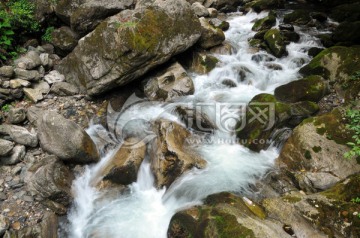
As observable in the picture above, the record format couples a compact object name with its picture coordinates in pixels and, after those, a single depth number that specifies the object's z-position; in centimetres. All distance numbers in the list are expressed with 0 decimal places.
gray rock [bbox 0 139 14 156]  646
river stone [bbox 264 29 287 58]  1095
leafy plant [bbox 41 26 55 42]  1052
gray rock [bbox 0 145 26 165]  657
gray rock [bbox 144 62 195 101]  909
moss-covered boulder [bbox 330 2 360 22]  1301
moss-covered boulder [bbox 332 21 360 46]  998
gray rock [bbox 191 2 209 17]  1433
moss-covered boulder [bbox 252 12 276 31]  1324
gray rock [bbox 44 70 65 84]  920
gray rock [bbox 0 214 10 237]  526
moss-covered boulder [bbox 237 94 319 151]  730
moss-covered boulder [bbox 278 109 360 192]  592
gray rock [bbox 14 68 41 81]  863
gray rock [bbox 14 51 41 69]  886
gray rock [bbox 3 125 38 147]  698
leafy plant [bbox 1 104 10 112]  793
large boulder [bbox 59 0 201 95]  832
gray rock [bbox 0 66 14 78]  830
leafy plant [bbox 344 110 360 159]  450
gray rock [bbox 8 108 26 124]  756
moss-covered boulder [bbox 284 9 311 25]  1352
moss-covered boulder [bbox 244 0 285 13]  1561
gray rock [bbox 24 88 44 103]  842
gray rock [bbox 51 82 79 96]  891
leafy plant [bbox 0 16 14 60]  908
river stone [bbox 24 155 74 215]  587
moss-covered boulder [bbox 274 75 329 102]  809
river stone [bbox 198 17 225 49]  1095
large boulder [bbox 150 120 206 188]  666
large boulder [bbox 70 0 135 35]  973
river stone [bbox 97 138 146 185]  670
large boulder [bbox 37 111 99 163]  659
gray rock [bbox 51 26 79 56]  1033
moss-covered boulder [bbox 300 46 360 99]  831
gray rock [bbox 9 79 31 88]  833
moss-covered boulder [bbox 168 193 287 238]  452
